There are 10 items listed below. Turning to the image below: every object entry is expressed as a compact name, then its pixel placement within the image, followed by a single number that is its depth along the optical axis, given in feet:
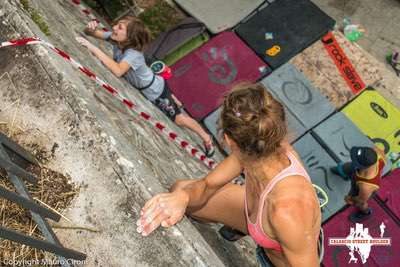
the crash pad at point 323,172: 19.77
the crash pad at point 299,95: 21.57
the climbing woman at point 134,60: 16.10
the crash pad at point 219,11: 25.05
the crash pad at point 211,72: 22.59
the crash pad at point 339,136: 20.81
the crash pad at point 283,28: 23.57
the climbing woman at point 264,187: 8.63
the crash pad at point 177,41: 23.40
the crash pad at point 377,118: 21.81
